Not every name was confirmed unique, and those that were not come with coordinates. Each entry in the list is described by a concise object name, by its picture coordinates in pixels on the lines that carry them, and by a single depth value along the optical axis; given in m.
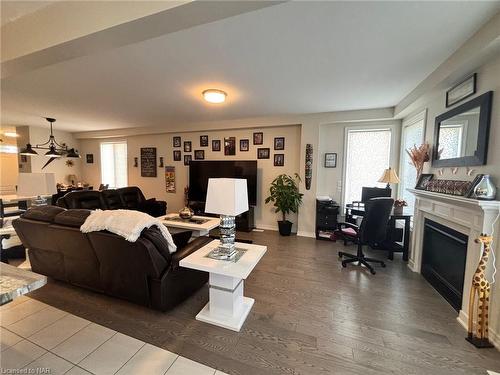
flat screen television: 4.77
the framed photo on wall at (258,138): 4.86
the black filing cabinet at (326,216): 4.16
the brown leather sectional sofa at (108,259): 1.82
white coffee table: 3.25
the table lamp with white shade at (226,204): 1.70
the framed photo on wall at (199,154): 5.39
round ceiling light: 2.99
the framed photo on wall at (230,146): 5.08
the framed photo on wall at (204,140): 5.32
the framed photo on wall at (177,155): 5.62
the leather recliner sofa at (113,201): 3.77
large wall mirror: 1.85
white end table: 1.77
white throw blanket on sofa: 1.73
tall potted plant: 4.34
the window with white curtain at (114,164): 6.49
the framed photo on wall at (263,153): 4.85
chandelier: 4.35
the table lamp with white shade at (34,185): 2.61
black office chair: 2.78
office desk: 3.24
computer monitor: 3.71
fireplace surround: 1.67
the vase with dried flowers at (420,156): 2.79
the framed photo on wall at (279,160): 4.75
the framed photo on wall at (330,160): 4.40
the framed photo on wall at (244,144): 4.99
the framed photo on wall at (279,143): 4.73
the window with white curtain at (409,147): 3.22
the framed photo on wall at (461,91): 2.02
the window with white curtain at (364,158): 4.11
